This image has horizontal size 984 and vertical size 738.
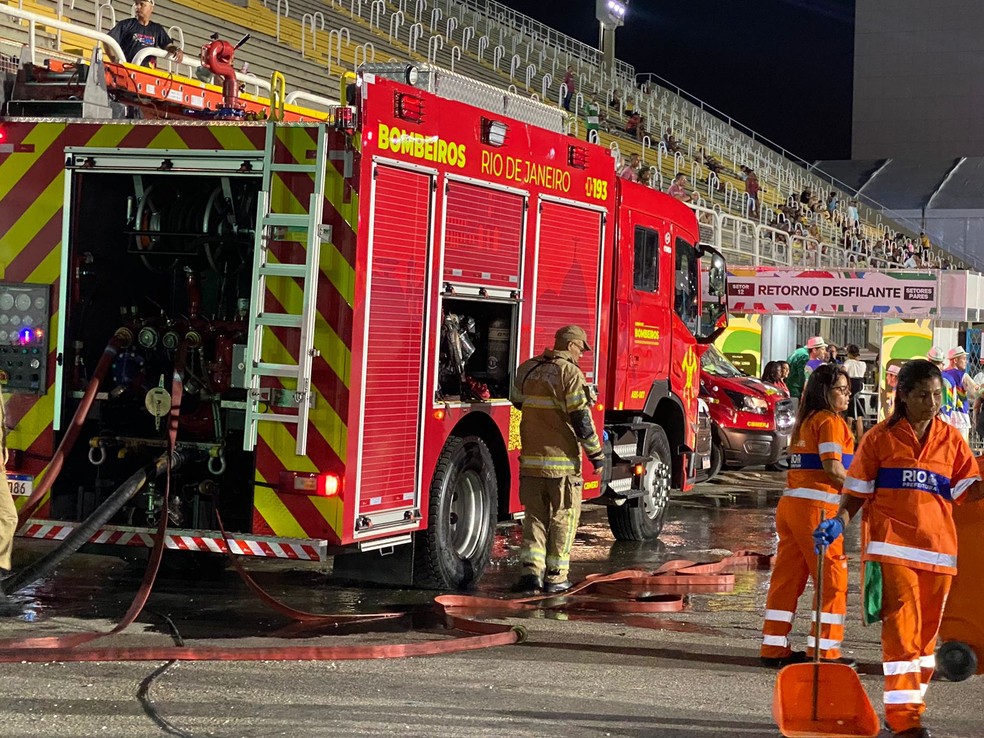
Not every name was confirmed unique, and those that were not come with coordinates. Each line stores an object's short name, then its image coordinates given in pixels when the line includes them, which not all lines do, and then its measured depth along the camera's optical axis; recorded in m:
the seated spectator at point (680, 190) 23.86
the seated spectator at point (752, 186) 38.03
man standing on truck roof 12.50
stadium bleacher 21.48
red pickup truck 18.05
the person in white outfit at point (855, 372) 21.69
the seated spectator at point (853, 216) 46.91
